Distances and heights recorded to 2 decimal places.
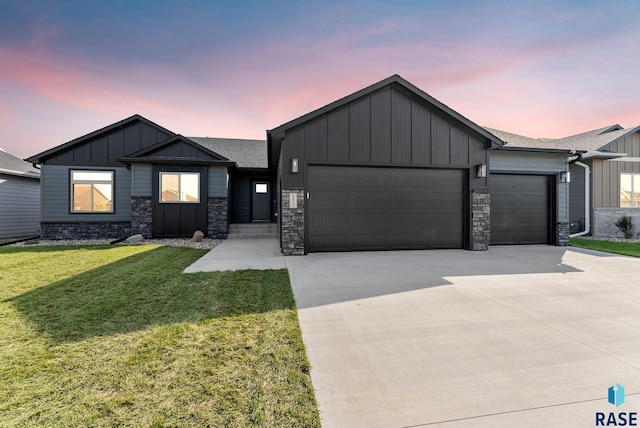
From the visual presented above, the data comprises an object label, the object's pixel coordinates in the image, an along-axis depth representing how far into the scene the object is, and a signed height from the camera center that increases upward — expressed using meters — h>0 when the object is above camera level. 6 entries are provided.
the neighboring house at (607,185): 12.02 +1.25
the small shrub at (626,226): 11.65 -0.62
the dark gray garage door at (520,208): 9.47 +0.12
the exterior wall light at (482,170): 8.36 +1.31
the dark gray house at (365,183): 7.77 +0.98
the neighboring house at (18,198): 12.02 +0.70
